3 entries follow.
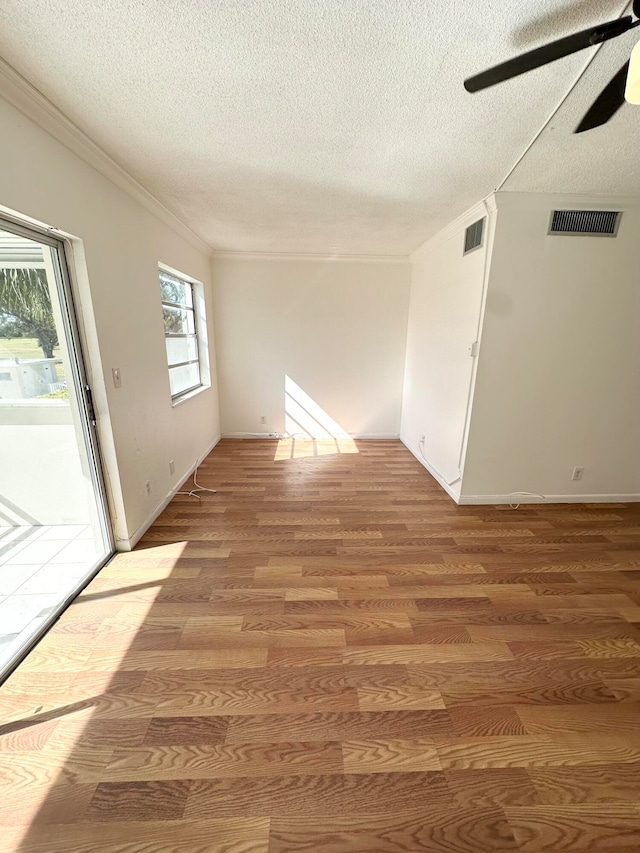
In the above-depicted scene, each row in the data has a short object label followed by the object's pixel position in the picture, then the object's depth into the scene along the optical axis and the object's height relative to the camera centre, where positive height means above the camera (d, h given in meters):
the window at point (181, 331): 3.14 +0.13
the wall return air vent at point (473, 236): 2.51 +0.90
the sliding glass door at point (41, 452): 1.55 -0.63
